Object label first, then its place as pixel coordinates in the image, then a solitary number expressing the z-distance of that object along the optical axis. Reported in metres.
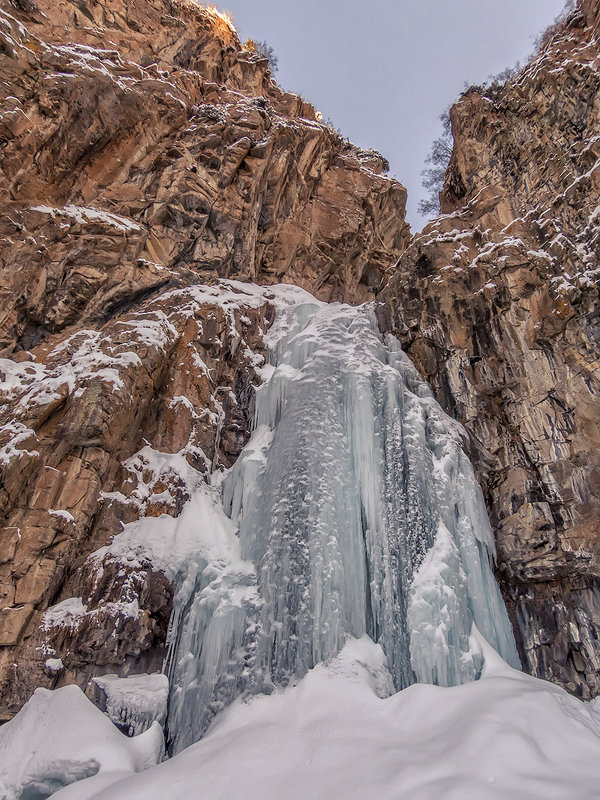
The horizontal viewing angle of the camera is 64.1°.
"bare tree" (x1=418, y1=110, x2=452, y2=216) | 18.20
